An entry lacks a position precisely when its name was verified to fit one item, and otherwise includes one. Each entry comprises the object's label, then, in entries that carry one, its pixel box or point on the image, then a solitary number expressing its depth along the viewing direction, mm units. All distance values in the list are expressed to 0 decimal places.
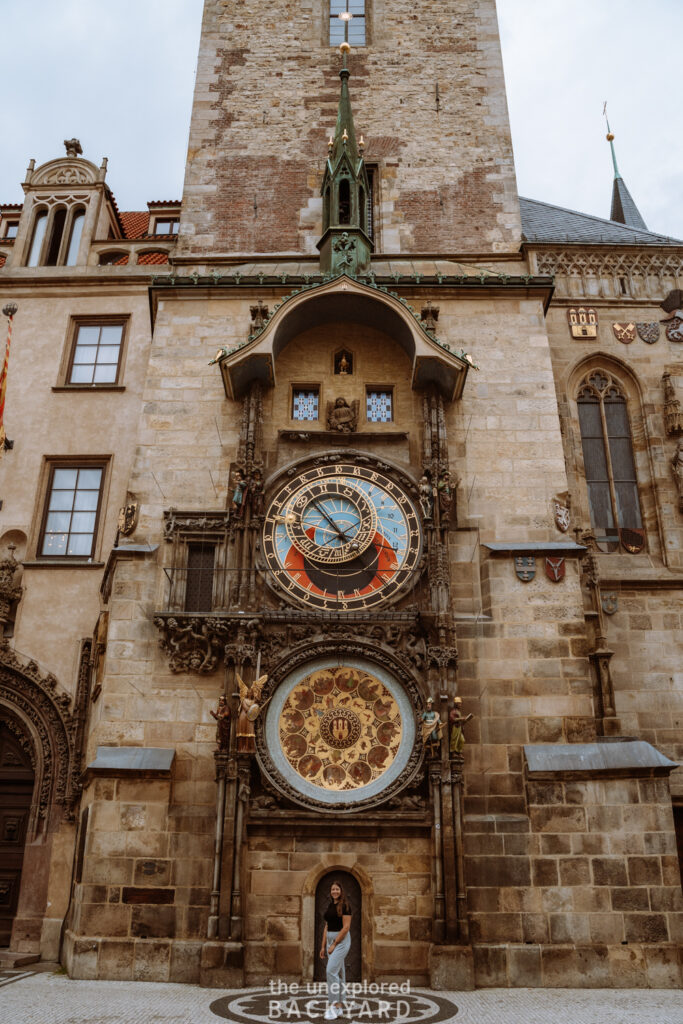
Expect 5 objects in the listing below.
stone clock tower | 9547
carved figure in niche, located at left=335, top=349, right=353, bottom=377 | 12750
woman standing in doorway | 7746
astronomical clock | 10109
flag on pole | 14126
